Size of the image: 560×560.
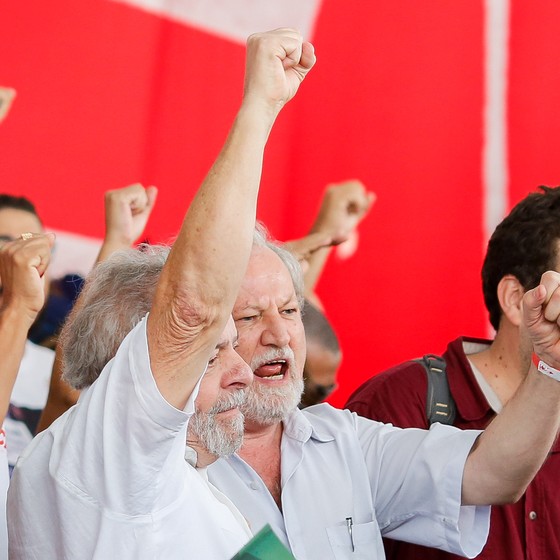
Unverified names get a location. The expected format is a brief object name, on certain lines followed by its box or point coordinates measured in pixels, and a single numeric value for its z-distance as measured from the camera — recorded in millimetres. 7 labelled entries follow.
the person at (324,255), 5898
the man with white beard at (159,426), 4731
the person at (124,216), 5547
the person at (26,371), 5847
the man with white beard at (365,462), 5123
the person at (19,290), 5065
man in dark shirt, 5340
